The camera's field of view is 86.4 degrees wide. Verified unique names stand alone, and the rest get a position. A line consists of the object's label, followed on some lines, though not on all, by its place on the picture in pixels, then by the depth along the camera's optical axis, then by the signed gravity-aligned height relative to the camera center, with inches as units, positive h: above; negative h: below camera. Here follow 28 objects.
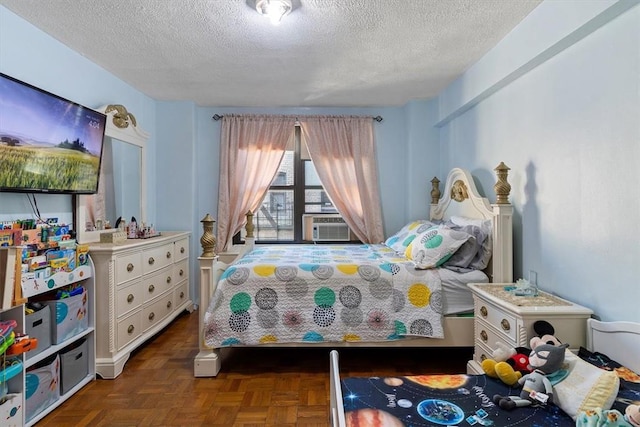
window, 167.3 +4.2
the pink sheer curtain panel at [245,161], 157.0 +23.0
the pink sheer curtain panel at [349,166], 158.6 +20.6
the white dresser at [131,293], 93.5 -26.0
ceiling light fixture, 76.6 +46.5
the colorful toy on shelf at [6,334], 61.2 -22.5
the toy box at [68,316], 80.0 -25.9
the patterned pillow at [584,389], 46.4 -25.6
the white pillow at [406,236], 119.9 -9.6
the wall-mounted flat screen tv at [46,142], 75.1 +17.7
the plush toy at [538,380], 50.8 -26.8
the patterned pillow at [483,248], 97.9 -11.0
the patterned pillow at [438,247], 95.4 -10.5
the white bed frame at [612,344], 52.1 -23.9
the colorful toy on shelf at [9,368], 62.8 -29.6
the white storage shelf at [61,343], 67.6 -31.3
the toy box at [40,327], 73.5 -25.7
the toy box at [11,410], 63.2 -37.6
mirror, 107.7 +11.0
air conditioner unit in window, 164.4 -9.0
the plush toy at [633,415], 41.2 -25.1
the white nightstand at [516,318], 67.0 -22.6
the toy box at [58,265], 79.3 -12.6
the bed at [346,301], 91.7 -24.8
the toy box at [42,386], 71.9 -38.3
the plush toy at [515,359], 56.8 -26.8
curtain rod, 158.1 +43.2
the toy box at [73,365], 82.0 -38.5
